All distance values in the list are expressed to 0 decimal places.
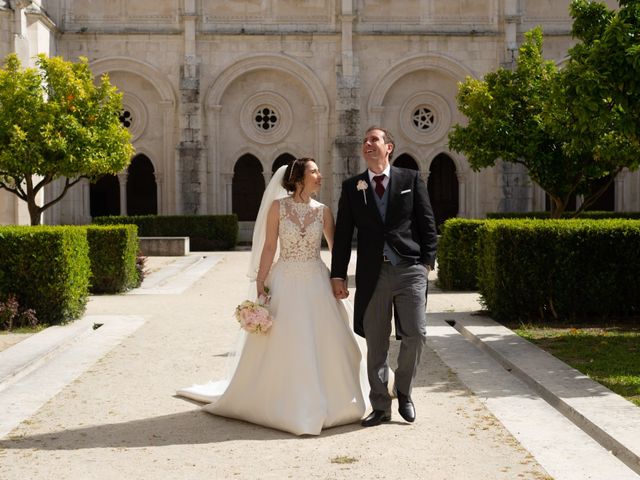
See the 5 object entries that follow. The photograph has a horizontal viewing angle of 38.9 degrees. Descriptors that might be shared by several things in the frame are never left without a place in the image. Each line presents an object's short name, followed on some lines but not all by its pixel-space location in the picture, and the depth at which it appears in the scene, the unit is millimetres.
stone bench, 23922
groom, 6250
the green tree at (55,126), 18656
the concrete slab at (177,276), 15406
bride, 6195
